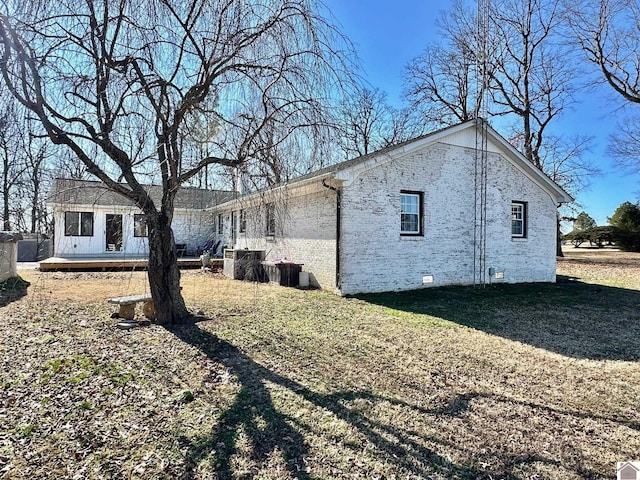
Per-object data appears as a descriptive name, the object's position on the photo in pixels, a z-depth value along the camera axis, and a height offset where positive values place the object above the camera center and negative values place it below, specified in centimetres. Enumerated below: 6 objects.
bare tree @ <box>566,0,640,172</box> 1944 +1091
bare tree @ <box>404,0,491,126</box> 2275 +1084
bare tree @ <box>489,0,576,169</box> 2377 +1144
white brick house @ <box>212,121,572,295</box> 996 +81
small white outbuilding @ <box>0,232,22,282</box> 1011 -56
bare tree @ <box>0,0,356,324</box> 473 +221
